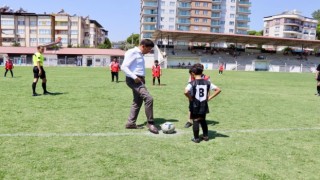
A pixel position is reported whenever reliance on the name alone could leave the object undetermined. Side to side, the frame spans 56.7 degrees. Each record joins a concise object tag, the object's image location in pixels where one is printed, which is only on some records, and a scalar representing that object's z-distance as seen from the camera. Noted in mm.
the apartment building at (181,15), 89688
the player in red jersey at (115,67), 18828
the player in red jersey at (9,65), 21509
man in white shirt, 6000
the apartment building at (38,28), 85312
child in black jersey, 5281
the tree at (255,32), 121800
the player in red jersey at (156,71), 17620
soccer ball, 5941
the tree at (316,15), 129250
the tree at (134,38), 118481
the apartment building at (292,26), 106000
